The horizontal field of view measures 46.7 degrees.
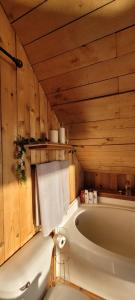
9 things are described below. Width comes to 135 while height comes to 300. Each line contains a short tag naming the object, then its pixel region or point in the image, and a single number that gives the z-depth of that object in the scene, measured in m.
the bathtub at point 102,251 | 1.13
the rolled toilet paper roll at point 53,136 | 1.34
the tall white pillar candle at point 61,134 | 1.44
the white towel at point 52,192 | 1.23
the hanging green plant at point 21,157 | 1.07
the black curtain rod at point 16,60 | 0.93
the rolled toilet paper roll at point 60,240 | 1.34
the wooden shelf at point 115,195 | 2.00
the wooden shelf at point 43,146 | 1.09
